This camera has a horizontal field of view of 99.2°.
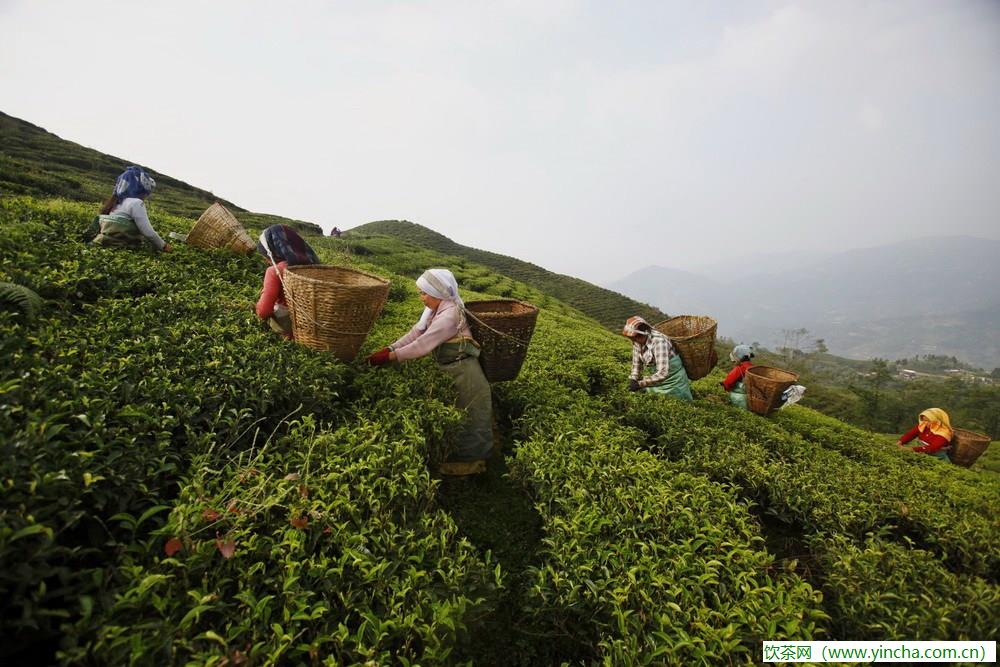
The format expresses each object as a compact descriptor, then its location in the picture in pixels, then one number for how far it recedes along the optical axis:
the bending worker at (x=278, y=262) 3.59
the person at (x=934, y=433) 6.54
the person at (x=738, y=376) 5.88
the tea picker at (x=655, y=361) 5.00
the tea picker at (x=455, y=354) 3.68
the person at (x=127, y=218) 4.69
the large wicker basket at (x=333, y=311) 3.06
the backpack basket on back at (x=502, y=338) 3.97
